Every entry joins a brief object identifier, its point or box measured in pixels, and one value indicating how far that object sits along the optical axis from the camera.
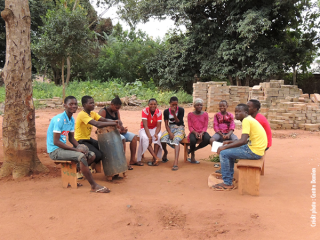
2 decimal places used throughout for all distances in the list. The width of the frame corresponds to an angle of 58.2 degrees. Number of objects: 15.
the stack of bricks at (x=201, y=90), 14.45
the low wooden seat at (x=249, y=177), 3.93
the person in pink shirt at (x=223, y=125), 5.38
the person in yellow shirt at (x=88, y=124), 4.43
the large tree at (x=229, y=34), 16.14
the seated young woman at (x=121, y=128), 5.22
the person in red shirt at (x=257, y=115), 4.65
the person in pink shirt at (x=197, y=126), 5.56
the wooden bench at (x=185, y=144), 5.66
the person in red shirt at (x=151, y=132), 5.57
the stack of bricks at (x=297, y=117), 9.90
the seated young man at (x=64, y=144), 4.00
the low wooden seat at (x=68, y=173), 4.11
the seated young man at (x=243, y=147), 4.10
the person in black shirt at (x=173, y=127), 5.55
